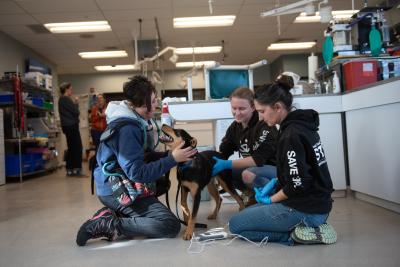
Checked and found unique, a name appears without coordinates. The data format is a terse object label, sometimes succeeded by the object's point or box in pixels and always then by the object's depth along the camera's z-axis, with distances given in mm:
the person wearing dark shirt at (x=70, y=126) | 6250
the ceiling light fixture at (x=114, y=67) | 11709
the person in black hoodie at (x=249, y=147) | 2475
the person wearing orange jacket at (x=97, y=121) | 7004
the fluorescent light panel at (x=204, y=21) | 7512
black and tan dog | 2213
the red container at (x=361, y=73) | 3223
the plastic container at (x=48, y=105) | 7525
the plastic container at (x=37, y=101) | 6947
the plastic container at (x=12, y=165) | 6031
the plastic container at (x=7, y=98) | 6109
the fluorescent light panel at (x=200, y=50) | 9819
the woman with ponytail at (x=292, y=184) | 1875
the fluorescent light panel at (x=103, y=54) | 9832
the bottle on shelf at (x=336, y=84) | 3344
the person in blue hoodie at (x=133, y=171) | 2109
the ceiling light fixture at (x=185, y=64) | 11470
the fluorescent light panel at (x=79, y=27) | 7367
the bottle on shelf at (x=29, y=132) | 6730
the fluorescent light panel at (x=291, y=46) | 10034
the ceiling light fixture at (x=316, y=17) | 7424
